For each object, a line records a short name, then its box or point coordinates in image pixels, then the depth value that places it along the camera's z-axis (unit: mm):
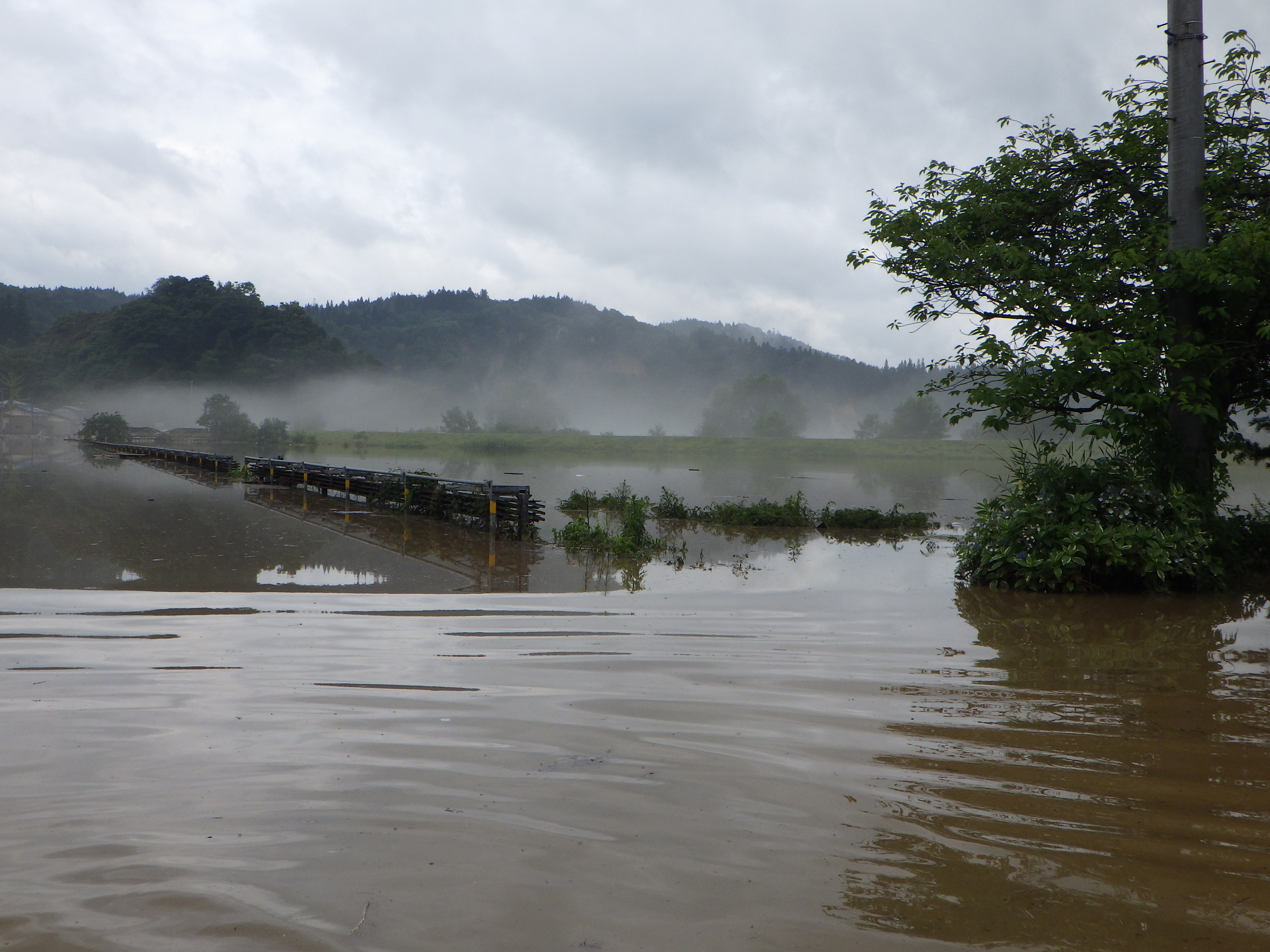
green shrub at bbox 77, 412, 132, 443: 79812
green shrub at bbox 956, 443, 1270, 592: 10031
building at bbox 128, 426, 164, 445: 83125
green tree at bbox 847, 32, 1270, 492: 10461
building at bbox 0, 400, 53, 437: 90125
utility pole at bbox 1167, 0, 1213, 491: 10953
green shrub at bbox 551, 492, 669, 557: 14930
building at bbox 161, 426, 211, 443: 87312
